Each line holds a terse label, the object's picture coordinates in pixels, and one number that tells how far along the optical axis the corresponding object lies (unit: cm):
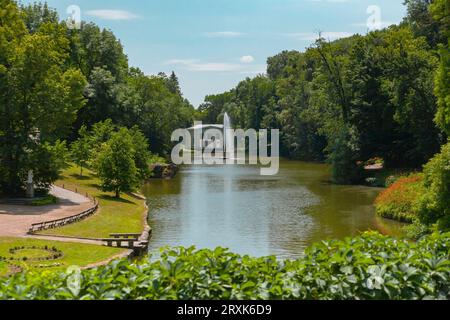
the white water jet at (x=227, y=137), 13705
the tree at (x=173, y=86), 18951
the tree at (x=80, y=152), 6116
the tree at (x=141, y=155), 6040
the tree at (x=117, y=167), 4966
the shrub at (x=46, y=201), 4381
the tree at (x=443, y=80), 3131
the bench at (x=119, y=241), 3172
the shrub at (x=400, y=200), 4244
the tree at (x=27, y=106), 4556
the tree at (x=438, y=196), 2958
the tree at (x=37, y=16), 8006
